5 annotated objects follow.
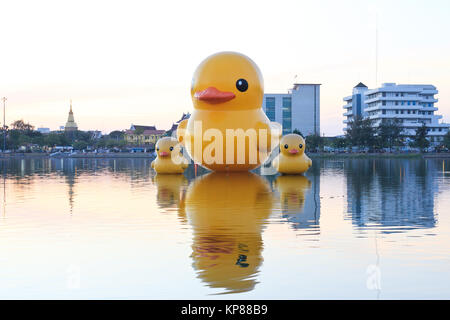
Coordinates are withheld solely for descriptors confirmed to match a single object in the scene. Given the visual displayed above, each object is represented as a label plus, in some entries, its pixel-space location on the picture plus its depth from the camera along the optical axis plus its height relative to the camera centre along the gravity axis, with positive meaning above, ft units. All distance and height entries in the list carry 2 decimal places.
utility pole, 248.52 +20.16
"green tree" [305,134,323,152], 247.68 +2.89
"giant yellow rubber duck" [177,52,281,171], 64.95 +4.39
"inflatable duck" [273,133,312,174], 72.54 -1.27
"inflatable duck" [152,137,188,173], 78.02 -1.24
